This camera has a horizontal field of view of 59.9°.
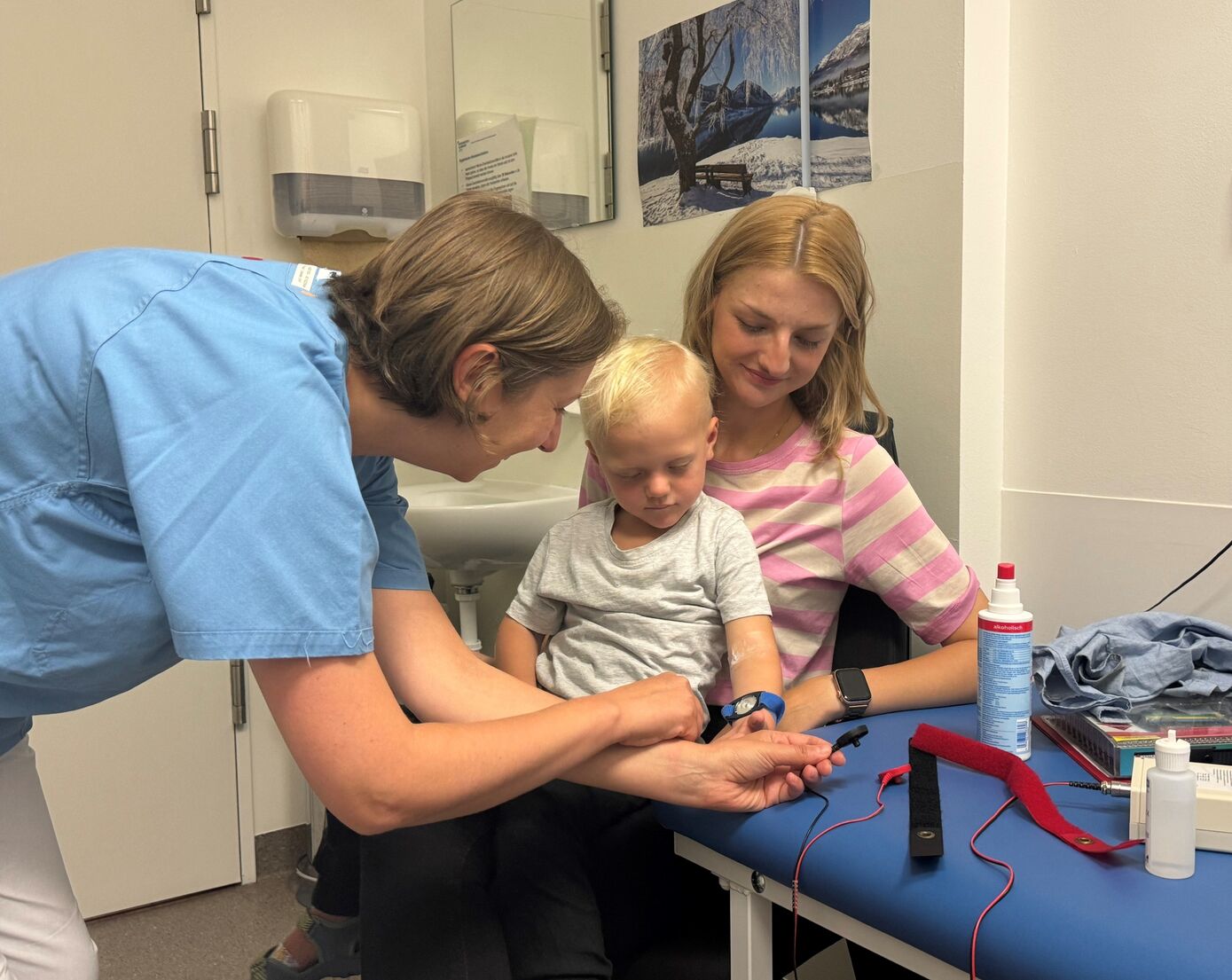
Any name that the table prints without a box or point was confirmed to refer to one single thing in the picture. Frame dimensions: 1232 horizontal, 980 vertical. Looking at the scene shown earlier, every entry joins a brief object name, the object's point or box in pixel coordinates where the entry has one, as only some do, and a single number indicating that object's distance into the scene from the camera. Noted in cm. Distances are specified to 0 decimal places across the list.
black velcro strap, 87
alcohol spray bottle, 104
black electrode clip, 111
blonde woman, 139
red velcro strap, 88
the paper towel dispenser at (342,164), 254
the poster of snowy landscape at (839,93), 170
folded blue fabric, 112
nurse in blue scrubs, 80
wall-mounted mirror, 231
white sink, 213
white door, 236
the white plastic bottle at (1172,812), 82
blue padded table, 74
